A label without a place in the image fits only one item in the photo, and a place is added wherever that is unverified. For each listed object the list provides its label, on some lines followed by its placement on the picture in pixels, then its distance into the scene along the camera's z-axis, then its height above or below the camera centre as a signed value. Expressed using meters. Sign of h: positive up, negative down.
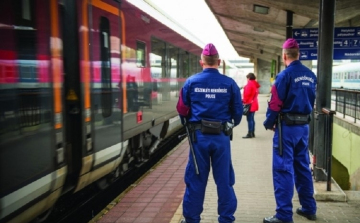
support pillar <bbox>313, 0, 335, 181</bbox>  5.66 +0.09
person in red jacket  11.44 -0.35
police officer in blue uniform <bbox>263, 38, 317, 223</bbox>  4.34 -0.41
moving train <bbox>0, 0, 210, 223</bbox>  3.25 -0.14
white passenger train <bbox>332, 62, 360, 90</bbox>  29.42 +0.38
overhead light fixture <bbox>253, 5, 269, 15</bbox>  16.92 +2.87
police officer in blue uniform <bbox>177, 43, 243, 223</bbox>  4.10 -0.48
